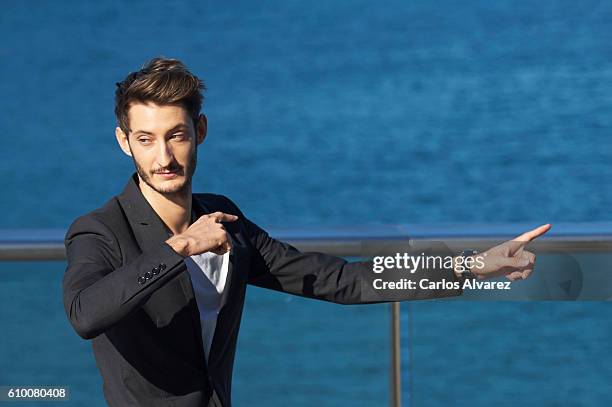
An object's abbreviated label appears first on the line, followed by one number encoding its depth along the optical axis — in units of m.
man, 4.48
